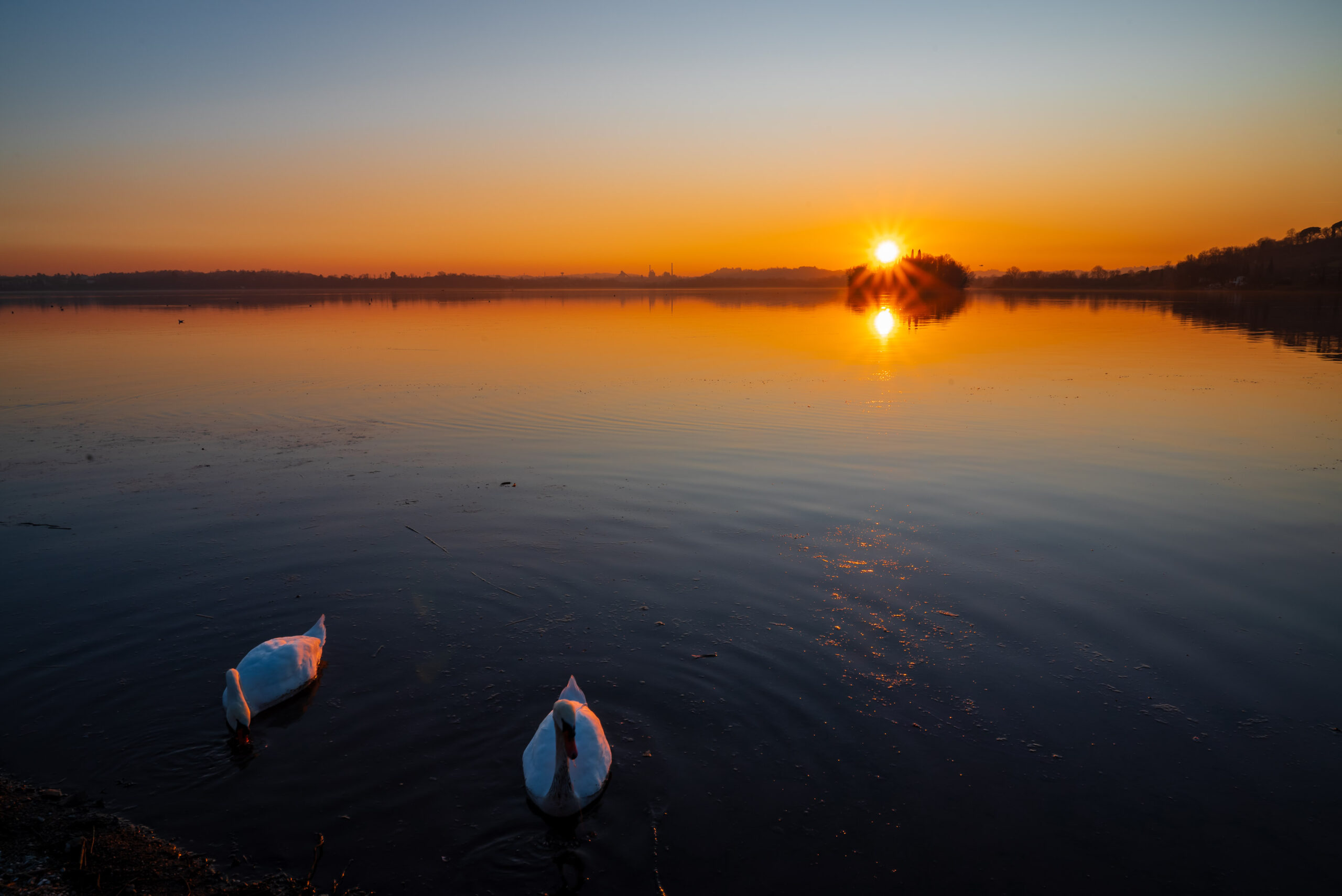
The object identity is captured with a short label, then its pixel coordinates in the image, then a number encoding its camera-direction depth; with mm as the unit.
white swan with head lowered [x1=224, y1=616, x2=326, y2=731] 6823
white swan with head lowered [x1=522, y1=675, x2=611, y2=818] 5695
